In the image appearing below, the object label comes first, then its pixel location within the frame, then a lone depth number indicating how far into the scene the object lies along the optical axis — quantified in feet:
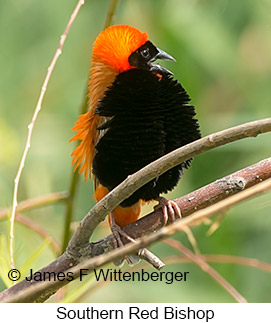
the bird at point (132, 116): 16.17
